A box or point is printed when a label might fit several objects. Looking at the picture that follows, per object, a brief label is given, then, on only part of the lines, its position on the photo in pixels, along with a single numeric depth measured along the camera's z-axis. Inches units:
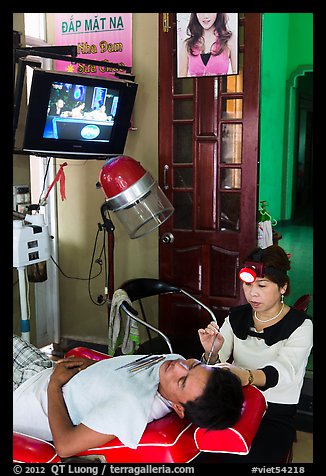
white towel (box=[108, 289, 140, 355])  125.6
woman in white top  80.4
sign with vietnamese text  144.3
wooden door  132.2
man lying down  68.4
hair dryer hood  114.8
